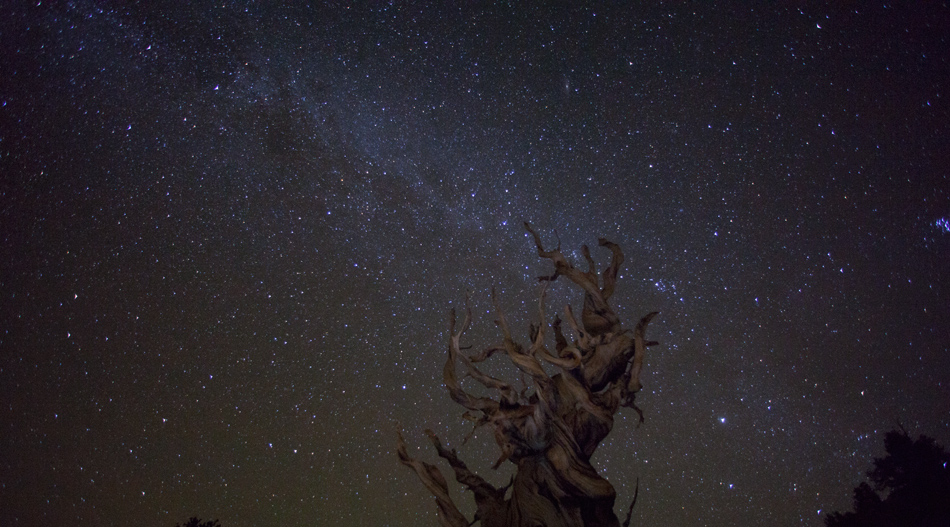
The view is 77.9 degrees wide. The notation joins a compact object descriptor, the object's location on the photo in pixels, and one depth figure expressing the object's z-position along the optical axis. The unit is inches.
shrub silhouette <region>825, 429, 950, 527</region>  481.5
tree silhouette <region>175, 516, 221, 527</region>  668.7
